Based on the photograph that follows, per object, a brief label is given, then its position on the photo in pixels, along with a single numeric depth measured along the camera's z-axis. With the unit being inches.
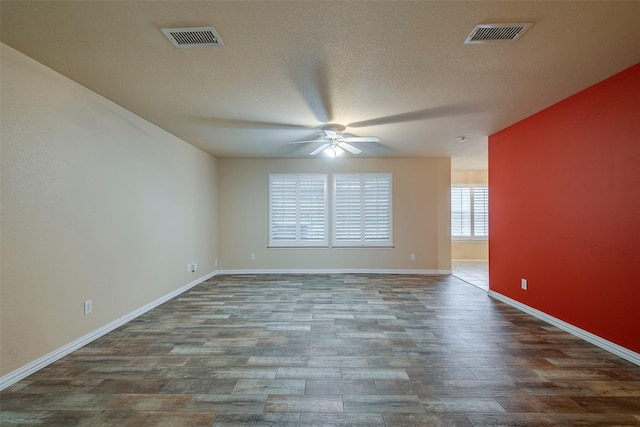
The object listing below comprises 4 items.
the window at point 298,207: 245.0
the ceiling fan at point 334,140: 152.4
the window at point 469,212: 322.0
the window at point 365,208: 244.4
